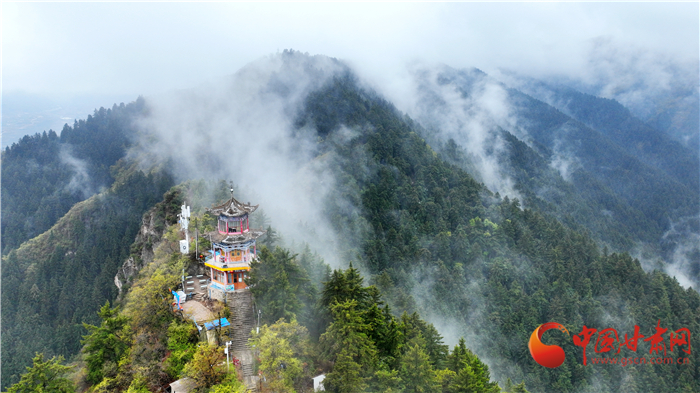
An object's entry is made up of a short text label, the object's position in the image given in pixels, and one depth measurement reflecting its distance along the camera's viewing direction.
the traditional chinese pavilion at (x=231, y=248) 44.75
